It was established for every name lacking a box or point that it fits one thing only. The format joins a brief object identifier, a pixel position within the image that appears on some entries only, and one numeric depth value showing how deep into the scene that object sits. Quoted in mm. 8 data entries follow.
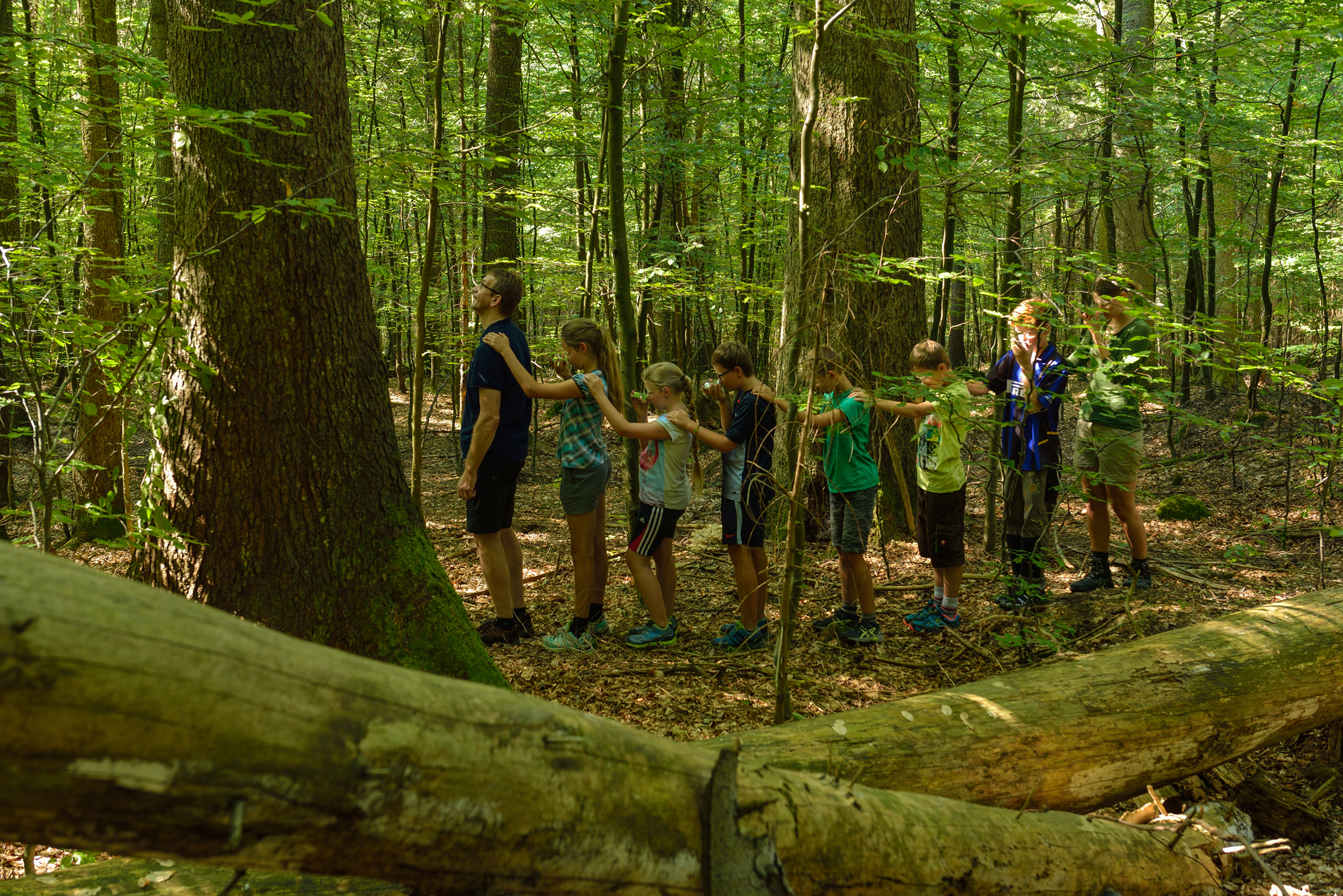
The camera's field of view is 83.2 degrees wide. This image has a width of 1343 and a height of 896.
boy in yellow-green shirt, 4883
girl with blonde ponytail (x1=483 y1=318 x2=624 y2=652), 4746
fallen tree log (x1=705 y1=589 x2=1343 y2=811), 2881
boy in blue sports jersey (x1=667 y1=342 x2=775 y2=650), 4656
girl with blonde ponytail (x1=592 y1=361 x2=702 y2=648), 4719
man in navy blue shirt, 4551
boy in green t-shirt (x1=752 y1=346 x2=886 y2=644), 4680
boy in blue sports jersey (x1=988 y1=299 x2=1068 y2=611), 4727
